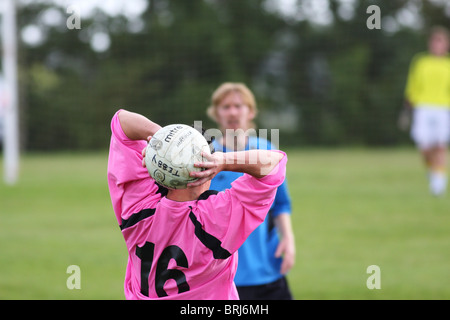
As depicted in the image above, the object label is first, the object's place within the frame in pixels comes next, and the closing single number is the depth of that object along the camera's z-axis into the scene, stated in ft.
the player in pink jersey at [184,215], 15.29
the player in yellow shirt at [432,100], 67.92
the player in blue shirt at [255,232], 26.18
